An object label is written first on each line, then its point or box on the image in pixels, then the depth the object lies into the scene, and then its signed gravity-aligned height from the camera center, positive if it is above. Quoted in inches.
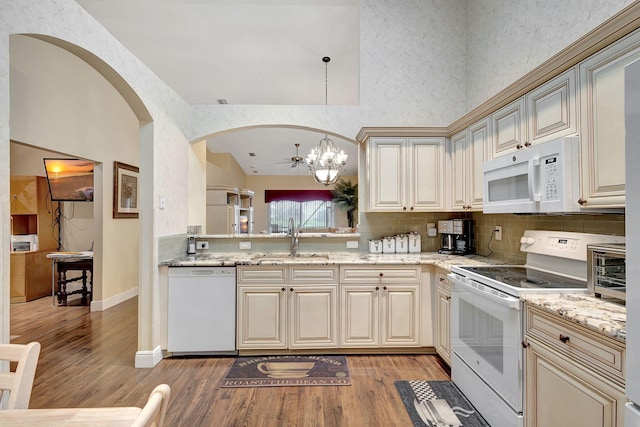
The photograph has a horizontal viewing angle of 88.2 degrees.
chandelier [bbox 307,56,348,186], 175.6 +30.9
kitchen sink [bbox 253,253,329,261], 128.6 -16.0
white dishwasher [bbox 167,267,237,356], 113.9 -31.7
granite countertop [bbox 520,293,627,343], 47.4 -15.8
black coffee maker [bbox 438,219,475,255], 126.2 -7.8
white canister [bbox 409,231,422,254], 135.2 -10.8
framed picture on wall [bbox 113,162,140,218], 189.5 +16.3
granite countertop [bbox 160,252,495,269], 113.5 -15.5
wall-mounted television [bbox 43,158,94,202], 190.5 +22.5
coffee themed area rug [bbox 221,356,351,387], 99.0 -49.3
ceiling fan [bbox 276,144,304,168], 287.8 +51.4
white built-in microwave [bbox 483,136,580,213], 67.7 +8.8
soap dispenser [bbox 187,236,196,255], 132.6 -11.9
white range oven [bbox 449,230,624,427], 68.1 -22.5
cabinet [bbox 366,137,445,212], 126.0 +16.3
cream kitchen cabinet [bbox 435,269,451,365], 103.6 -32.6
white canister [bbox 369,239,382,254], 135.3 -12.4
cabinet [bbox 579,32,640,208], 57.4 +17.2
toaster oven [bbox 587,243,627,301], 58.0 -10.2
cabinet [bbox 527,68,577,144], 68.7 +24.2
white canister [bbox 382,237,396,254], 134.4 -11.9
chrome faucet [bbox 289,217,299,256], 136.3 -9.2
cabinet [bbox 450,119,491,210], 104.5 +18.1
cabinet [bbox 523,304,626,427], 46.8 -25.6
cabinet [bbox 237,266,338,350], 114.7 -31.5
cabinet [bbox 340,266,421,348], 115.2 -33.7
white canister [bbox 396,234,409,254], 134.6 -11.6
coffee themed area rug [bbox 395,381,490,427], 79.9 -49.4
